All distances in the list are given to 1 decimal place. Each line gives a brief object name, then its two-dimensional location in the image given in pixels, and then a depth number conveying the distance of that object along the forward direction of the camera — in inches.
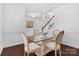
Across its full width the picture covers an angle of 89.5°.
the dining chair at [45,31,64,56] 64.9
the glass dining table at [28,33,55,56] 65.3
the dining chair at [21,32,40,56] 65.1
